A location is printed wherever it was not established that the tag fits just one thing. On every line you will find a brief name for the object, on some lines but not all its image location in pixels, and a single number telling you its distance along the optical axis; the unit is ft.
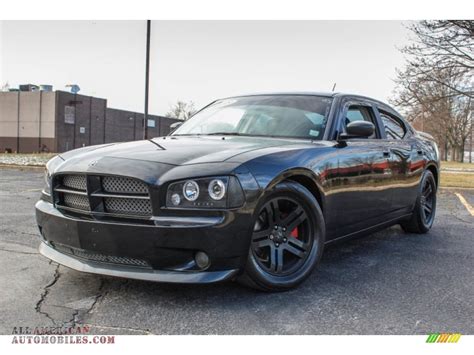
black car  9.44
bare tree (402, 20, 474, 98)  47.32
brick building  146.82
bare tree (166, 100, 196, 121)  248.52
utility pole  49.49
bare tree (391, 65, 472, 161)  53.52
